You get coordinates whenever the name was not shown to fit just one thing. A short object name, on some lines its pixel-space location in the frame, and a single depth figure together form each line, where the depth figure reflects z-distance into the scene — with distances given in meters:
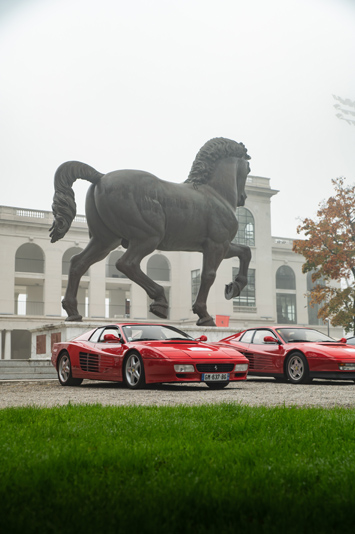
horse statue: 14.13
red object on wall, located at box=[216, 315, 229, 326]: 37.44
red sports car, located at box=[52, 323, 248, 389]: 10.29
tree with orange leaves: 32.97
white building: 51.19
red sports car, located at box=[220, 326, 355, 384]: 12.48
